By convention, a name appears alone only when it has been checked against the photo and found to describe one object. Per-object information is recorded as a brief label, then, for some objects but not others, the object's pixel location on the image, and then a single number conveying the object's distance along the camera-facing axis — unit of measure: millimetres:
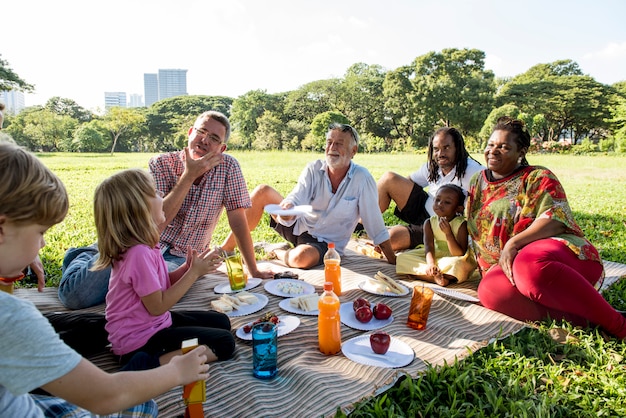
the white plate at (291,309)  3025
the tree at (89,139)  45197
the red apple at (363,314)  2875
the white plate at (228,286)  3479
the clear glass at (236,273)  3160
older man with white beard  4168
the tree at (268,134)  42250
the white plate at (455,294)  3365
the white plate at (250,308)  3035
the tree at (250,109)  52281
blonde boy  1097
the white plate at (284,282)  3371
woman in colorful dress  2830
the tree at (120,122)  50469
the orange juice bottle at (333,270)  3295
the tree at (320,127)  36406
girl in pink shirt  2143
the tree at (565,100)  38406
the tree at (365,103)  46125
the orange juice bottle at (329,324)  2434
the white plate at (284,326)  2705
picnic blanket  2088
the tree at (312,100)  51234
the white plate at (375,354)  2396
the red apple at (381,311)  2912
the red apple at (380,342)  2447
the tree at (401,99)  40562
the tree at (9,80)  27531
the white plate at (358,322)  2830
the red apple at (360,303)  2967
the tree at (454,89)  37875
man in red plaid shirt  3426
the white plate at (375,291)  3429
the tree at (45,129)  44000
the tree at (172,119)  55562
